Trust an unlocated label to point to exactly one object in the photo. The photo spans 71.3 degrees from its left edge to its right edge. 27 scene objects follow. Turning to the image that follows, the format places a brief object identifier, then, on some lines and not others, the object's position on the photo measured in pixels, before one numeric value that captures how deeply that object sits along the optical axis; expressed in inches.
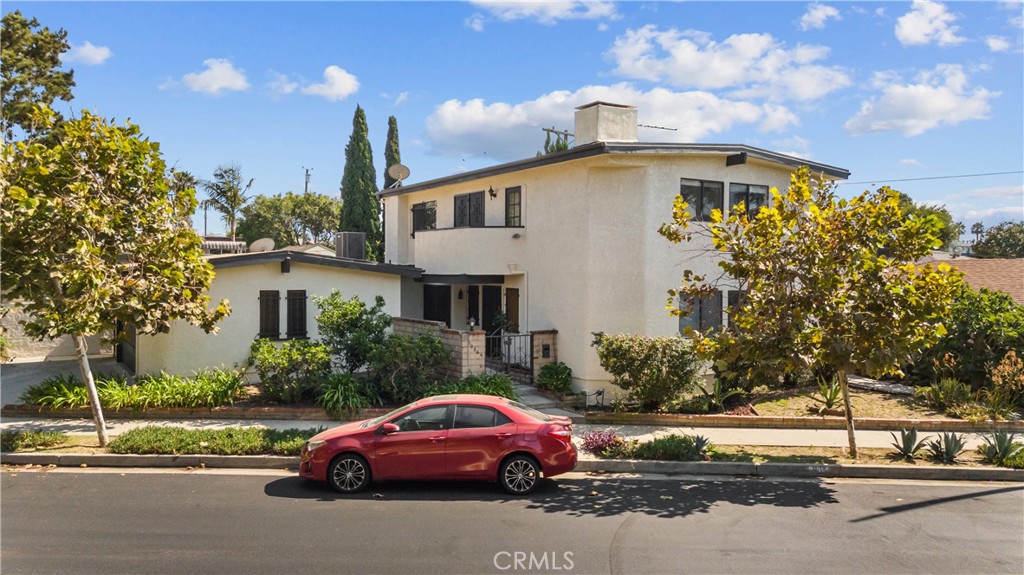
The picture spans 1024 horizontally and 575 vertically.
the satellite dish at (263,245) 903.1
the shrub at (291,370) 573.3
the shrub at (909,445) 452.1
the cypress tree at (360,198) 1483.8
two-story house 632.4
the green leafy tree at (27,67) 1042.7
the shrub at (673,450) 445.1
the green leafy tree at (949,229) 1532.5
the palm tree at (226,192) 1654.8
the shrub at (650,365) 572.7
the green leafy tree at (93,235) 441.7
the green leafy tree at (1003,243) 1754.4
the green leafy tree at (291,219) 2063.2
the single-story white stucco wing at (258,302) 628.4
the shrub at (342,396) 555.5
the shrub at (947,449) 444.5
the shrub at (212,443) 447.5
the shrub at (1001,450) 439.8
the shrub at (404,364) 573.9
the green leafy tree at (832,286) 413.7
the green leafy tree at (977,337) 602.9
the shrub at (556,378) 632.4
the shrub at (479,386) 572.7
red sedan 384.2
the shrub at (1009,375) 566.9
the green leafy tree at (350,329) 597.6
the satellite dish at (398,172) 993.5
